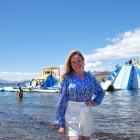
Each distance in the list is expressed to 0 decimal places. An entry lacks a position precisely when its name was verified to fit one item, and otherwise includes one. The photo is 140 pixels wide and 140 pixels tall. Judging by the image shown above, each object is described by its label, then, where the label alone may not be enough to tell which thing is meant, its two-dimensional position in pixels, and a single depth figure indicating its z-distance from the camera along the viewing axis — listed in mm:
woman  2515
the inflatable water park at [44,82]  29848
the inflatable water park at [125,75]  30786
